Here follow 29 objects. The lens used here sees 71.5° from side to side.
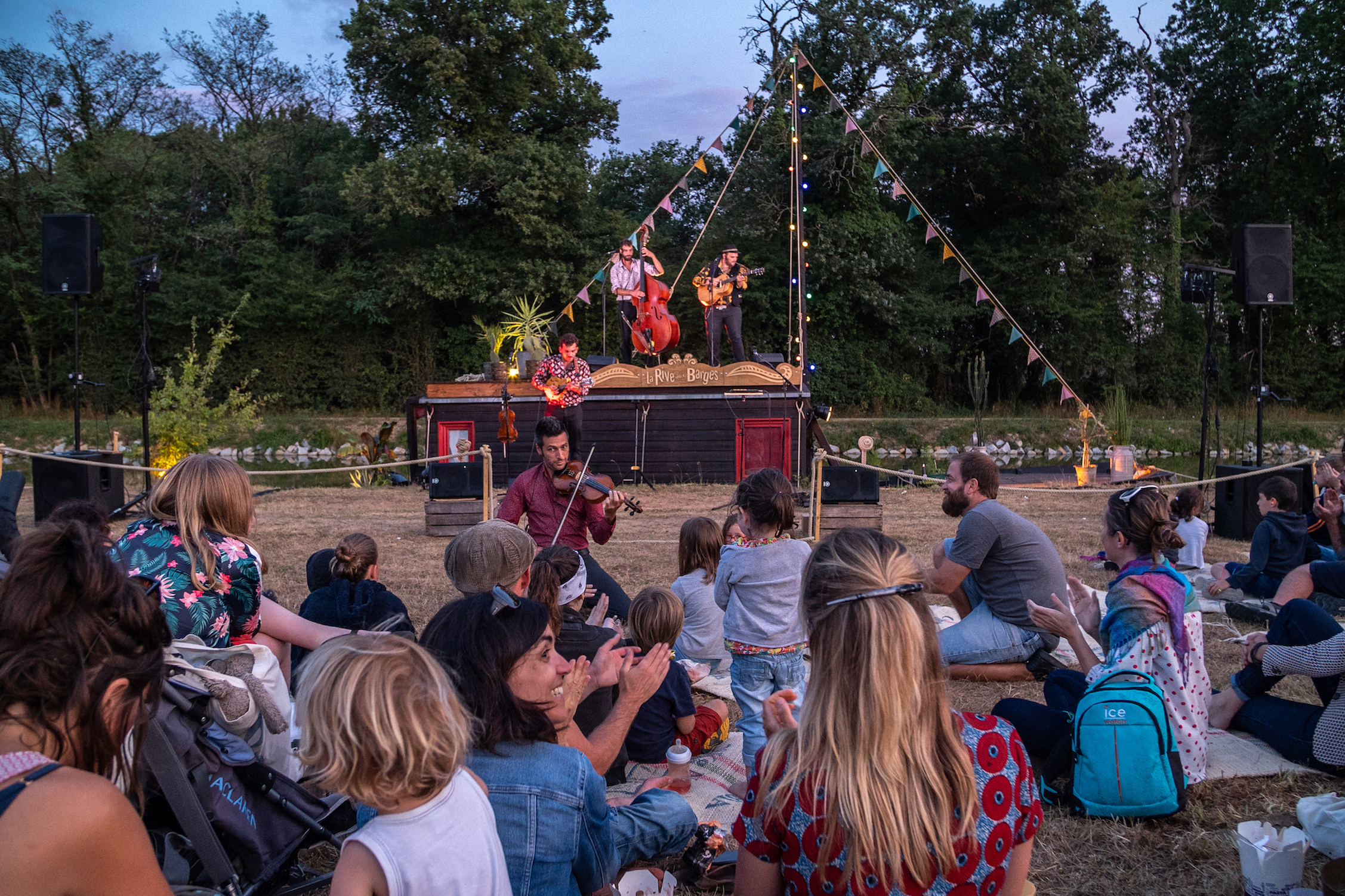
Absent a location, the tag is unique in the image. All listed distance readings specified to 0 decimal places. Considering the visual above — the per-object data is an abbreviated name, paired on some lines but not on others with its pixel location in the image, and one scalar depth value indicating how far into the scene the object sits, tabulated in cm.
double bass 1393
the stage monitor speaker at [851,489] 832
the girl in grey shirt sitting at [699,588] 445
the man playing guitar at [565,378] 989
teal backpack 287
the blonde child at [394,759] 147
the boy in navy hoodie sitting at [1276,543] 559
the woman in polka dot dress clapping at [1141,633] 304
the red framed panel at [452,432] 1305
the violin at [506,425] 1012
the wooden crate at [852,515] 831
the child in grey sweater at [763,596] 331
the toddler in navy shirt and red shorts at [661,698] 347
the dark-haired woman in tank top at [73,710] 121
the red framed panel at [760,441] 1281
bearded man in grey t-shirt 428
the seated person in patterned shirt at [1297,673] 312
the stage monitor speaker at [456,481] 884
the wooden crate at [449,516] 888
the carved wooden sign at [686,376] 1269
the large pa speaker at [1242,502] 807
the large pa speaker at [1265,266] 869
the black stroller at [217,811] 222
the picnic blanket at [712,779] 331
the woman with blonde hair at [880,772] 151
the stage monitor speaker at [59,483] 837
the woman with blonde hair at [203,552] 273
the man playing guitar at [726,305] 1373
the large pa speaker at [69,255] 907
